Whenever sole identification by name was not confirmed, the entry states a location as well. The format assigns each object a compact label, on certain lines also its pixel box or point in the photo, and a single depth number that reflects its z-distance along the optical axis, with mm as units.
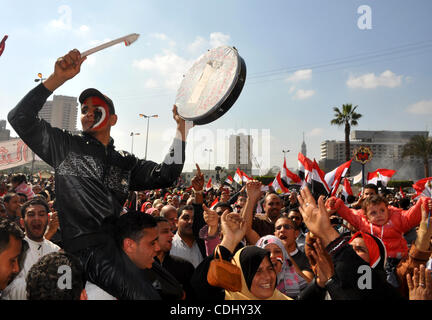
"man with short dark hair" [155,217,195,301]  3600
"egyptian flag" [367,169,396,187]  10867
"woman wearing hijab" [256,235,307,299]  3463
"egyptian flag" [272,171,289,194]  11031
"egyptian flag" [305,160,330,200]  7758
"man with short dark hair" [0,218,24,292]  2244
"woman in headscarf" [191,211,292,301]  2582
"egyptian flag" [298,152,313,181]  8000
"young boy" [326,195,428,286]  4844
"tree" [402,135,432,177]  48188
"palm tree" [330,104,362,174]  38562
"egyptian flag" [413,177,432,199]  6614
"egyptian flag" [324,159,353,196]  7634
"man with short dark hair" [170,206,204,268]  4648
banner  9652
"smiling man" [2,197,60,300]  3613
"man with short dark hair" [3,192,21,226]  6434
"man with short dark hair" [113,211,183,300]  2129
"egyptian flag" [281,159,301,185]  10461
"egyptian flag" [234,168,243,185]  17894
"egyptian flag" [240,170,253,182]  15016
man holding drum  2053
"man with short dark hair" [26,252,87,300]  1895
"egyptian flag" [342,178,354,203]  10424
